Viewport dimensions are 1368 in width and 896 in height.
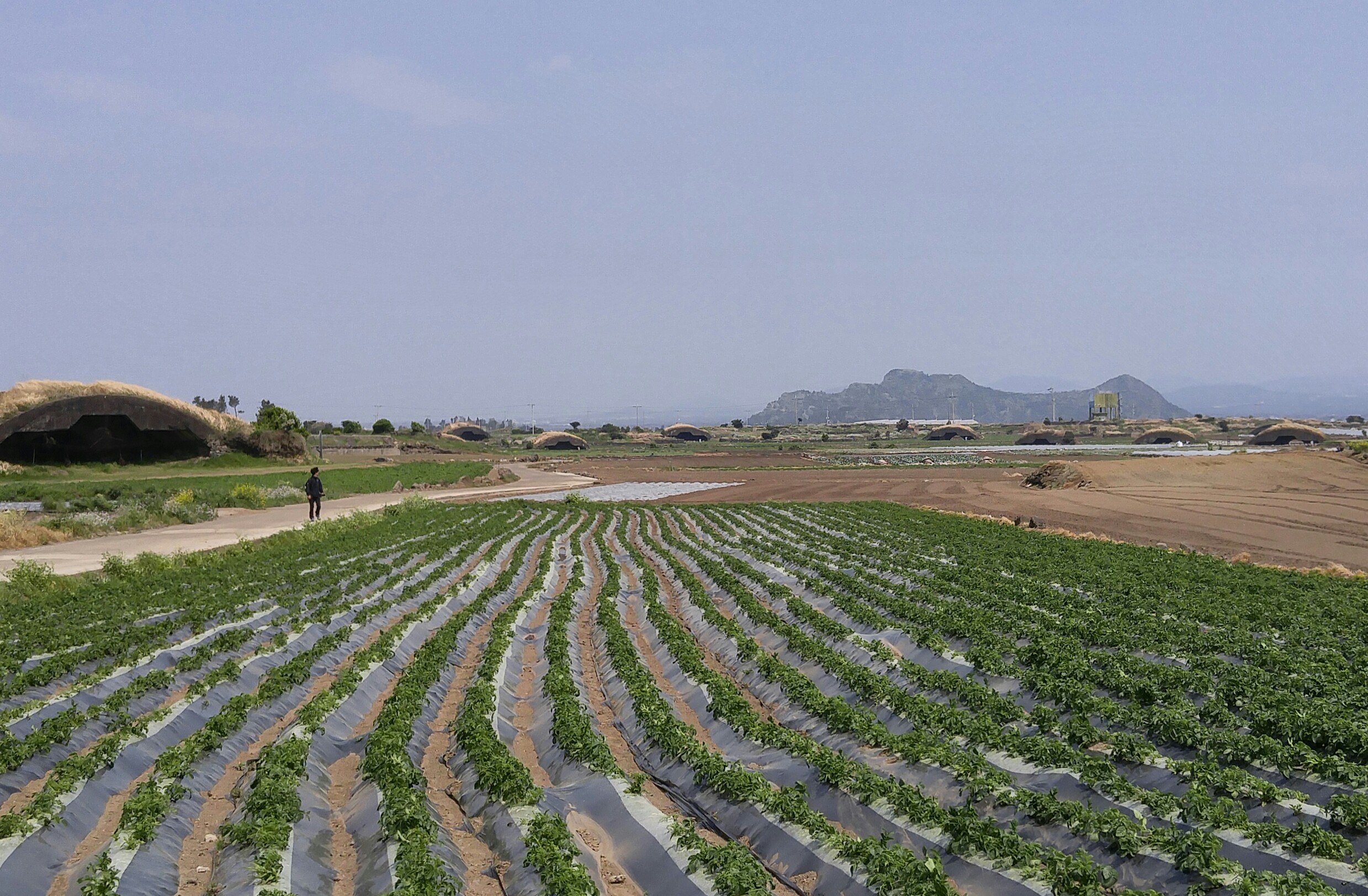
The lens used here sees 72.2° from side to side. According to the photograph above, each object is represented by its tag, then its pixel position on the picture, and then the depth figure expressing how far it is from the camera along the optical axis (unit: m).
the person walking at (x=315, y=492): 34.16
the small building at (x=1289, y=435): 110.31
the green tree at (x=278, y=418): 75.25
